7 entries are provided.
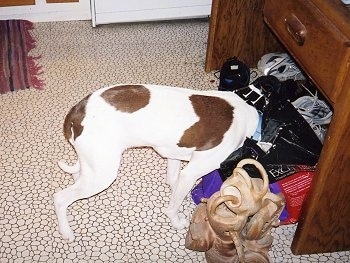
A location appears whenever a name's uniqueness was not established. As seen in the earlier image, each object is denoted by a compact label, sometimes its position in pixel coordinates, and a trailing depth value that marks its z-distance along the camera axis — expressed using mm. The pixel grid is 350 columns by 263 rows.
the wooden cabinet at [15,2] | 2729
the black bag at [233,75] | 2154
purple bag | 1663
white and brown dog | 1363
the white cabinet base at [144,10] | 2736
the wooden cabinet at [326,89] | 1159
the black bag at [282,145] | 1562
